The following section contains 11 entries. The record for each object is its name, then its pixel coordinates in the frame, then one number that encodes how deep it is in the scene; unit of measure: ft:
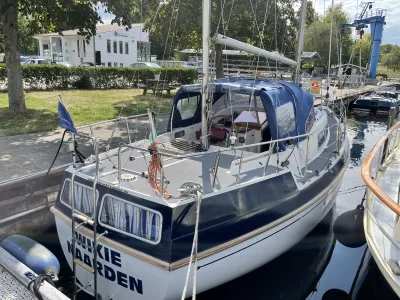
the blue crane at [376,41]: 102.55
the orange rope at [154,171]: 14.79
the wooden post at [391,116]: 44.85
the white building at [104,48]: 121.60
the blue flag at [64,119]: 14.93
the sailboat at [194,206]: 13.84
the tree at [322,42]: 141.28
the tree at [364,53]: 136.26
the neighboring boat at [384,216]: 14.05
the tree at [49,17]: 35.58
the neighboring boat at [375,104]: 68.64
